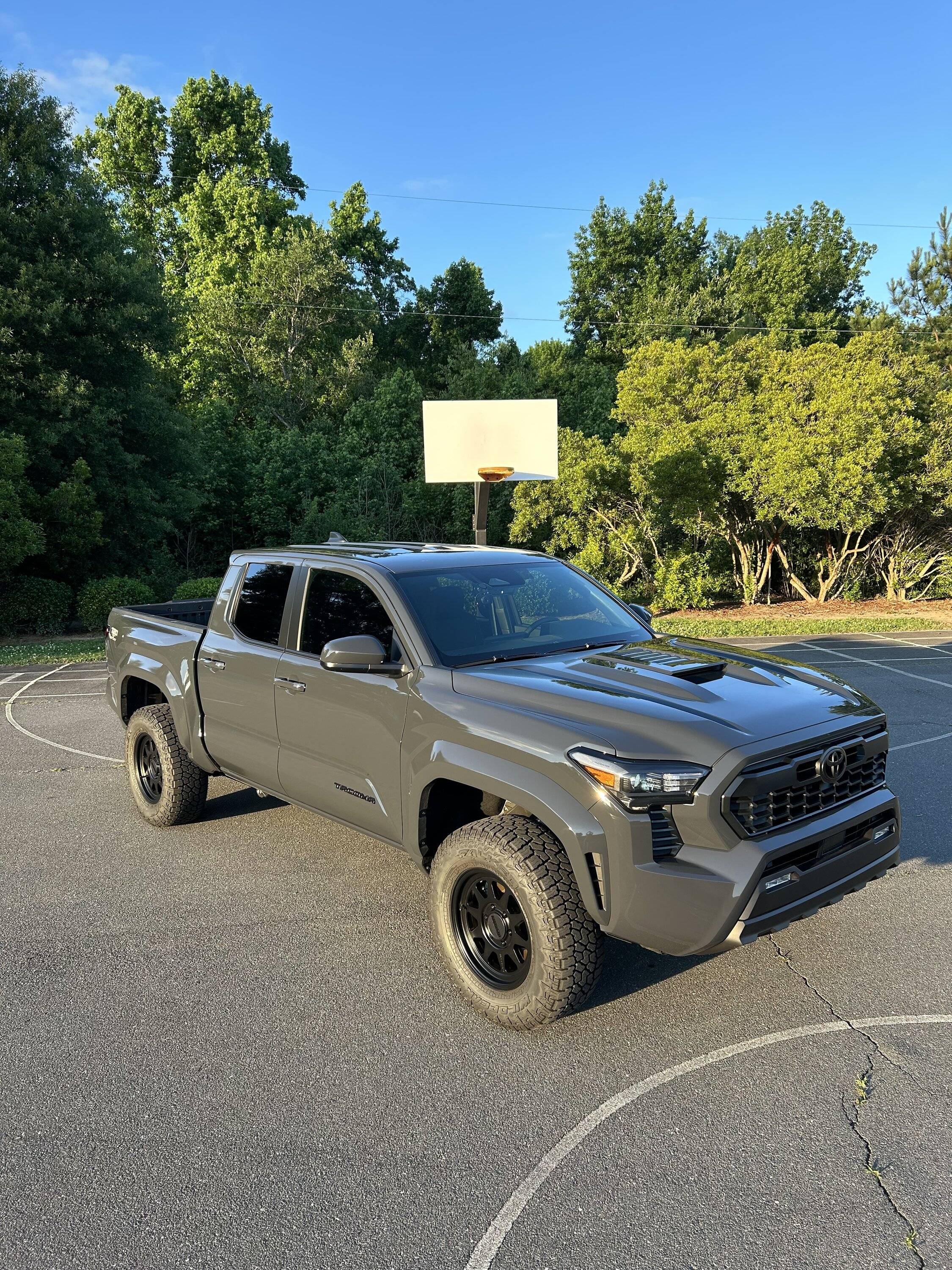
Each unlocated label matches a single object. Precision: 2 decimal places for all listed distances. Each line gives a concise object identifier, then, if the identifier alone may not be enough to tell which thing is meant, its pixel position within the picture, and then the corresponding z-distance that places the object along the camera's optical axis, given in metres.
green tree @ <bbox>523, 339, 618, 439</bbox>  33.75
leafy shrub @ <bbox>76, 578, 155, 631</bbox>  18.86
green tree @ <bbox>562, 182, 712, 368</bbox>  43.78
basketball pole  15.54
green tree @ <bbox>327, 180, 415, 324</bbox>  41.28
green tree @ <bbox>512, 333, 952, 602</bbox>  19.89
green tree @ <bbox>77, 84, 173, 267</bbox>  41.50
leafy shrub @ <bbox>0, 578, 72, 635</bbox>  18.55
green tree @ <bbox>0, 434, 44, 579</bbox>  17.31
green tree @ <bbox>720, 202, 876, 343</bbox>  40.94
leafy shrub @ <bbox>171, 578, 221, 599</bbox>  18.83
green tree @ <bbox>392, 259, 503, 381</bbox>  43.94
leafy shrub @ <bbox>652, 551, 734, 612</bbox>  22.45
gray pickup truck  3.29
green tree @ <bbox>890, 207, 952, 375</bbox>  32.31
